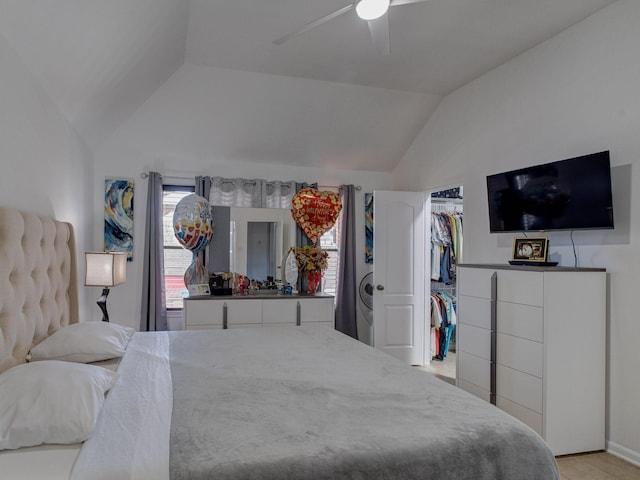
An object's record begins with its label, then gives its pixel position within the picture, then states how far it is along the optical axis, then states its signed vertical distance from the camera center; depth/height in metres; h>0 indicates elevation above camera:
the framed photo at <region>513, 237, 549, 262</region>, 3.00 -0.04
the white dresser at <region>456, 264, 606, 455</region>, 2.68 -0.71
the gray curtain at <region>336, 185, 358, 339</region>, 5.10 -0.37
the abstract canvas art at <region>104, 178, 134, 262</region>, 4.42 +0.27
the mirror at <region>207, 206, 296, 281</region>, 4.77 +0.03
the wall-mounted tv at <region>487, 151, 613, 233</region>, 2.66 +0.33
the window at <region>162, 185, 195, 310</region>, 4.70 -0.16
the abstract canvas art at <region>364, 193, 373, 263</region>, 5.32 +0.11
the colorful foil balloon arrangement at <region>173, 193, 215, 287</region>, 4.31 +0.16
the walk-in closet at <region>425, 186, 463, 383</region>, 5.03 -0.39
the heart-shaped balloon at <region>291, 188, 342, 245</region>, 4.67 +0.36
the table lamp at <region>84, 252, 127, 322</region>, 3.28 -0.22
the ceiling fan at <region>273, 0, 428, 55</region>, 2.11 +1.19
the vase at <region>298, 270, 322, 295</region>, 4.81 -0.45
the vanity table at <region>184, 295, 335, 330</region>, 4.26 -0.71
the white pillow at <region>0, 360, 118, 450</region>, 1.26 -0.52
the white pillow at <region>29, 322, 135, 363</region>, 2.01 -0.51
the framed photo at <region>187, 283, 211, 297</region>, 4.40 -0.49
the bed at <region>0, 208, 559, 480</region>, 1.21 -0.62
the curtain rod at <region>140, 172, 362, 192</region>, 4.54 +0.71
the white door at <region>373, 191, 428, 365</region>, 4.76 -0.35
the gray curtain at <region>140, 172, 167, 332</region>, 4.40 -0.26
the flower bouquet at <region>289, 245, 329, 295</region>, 4.75 -0.24
